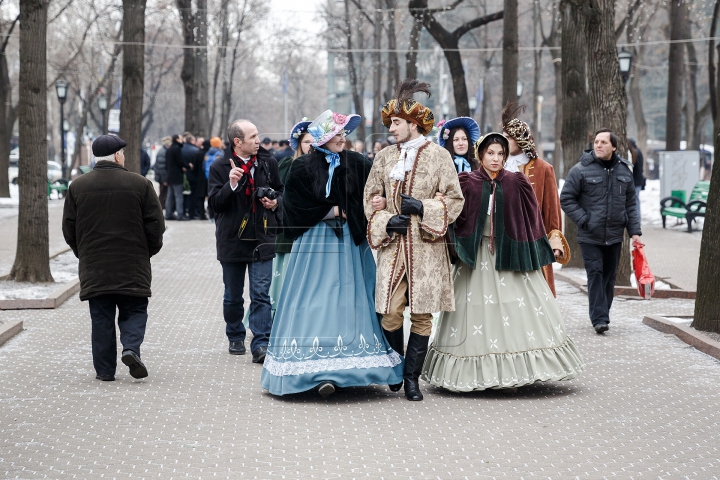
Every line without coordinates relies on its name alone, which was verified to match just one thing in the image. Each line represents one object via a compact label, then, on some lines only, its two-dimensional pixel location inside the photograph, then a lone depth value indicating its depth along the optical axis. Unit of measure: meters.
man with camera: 8.77
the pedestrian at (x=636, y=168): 15.66
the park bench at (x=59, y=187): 34.52
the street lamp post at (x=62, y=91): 36.19
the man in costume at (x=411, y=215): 7.21
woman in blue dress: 7.30
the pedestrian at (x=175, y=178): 23.58
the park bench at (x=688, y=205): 22.30
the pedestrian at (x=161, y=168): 24.69
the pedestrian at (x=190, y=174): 23.61
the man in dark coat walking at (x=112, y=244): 7.91
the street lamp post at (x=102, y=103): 41.94
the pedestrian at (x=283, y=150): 18.70
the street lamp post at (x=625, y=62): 24.93
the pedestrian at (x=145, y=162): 26.77
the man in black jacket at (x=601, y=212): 10.23
